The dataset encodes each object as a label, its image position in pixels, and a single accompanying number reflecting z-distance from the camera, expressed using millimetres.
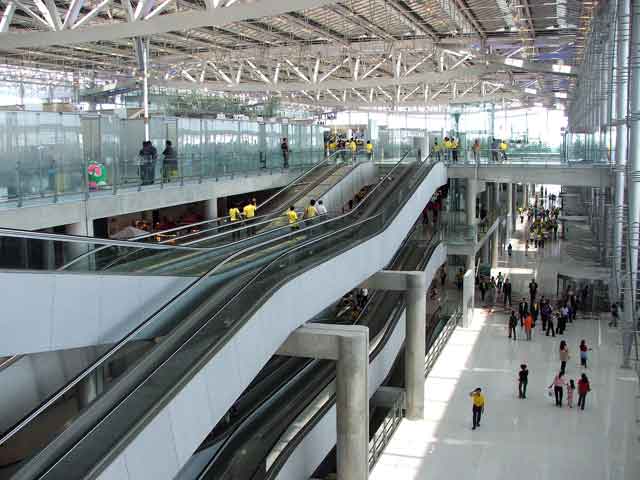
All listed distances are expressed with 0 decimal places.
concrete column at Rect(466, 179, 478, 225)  31703
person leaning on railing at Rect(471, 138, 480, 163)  31641
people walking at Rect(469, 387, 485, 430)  17156
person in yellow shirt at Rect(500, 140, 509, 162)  31875
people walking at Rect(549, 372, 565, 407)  18578
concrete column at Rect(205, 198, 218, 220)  23203
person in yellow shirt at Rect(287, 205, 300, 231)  14914
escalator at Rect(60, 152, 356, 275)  9727
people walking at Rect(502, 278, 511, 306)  30422
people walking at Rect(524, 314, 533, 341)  25125
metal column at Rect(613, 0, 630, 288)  22422
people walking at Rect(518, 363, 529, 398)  18969
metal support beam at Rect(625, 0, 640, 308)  19672
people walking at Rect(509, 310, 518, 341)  25422
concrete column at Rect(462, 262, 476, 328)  27625
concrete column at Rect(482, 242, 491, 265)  39281
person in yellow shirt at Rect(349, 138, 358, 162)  27541
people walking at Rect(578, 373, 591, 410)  18281
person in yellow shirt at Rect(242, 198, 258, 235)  18547
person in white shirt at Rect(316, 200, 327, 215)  18550
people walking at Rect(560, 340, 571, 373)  21172
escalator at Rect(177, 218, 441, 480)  12828
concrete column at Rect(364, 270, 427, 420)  18547
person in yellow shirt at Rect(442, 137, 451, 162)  30970
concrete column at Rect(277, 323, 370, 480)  13227
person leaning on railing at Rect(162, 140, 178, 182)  19047
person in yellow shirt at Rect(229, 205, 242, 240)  13417
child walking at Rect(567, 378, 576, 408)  18422
